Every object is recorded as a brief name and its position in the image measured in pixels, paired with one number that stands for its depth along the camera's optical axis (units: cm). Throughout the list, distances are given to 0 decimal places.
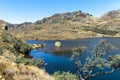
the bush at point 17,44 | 5718
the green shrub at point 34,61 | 2963
